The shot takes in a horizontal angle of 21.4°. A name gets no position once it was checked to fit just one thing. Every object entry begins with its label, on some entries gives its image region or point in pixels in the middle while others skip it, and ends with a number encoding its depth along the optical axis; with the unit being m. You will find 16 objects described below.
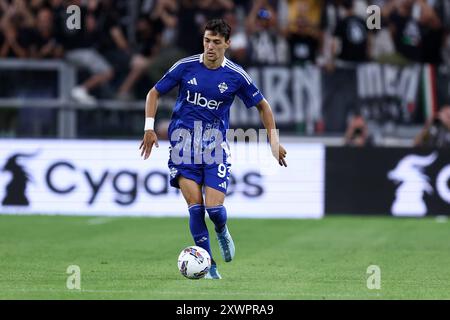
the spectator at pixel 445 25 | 24.92
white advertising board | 22.44
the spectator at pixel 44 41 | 24.42
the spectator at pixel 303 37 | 24.28
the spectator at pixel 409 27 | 24.84
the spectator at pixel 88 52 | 24.53
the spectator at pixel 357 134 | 23.67
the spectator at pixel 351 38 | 24.30
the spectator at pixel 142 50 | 24.47
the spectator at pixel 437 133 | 23.56
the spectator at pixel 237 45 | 24.16
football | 12.14
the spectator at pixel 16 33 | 24.80
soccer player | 12.59
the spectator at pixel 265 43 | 24.64
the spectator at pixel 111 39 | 24.67
